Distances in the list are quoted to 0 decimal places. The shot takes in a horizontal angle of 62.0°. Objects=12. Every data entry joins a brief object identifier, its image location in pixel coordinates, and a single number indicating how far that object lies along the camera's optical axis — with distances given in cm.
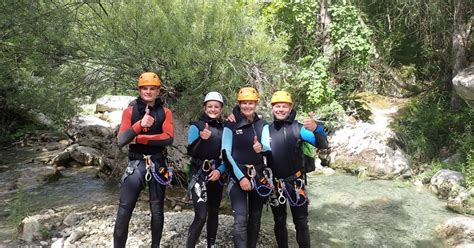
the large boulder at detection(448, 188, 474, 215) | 748
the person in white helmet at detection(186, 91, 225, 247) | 437
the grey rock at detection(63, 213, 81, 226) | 610
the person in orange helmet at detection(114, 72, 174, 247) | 417
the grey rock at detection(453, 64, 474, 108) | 893
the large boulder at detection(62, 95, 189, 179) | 856
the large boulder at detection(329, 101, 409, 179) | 1013
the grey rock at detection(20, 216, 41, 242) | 574
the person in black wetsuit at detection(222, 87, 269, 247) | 427
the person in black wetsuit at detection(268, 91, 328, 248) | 438
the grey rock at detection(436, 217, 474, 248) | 585
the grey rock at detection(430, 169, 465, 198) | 831
